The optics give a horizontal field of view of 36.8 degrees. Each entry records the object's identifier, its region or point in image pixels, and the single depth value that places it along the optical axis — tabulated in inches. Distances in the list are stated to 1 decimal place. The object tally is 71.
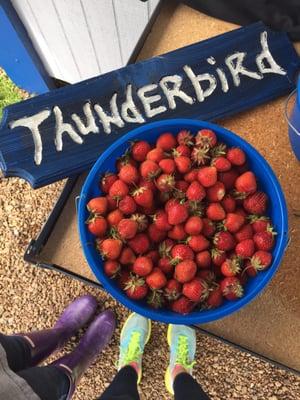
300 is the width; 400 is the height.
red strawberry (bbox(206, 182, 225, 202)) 31.2
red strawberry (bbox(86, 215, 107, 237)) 30.6
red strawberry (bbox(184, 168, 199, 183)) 31.7
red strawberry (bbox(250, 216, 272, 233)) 31.1
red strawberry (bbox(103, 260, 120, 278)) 30.4
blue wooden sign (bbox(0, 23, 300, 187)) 37.4
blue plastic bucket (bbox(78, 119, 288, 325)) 29.9
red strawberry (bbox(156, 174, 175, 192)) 31.0
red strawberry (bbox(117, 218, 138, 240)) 30.1
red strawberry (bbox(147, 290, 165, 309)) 30.8
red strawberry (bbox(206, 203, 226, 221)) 31.1
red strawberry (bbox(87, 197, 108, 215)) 30.9
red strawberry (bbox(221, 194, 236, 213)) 31.8
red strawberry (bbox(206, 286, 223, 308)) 30.5
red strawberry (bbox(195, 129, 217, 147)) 31.8
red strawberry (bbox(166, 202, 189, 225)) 30.2
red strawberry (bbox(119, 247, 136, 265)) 30.8
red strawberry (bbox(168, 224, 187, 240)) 31.0
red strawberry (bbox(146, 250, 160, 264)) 31.4
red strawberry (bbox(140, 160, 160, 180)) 31.4
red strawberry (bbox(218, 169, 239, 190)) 32.0
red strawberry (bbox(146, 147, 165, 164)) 32.0
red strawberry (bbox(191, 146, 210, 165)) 31.8
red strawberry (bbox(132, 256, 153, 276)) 30.3
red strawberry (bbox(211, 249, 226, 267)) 30.9
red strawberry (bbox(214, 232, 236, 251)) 30.8
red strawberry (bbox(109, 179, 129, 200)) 31.3
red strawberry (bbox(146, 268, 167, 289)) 30.2
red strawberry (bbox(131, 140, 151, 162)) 32.6
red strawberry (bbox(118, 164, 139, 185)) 31.7
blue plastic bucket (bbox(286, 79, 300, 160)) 34.7
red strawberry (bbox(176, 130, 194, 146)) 32.7
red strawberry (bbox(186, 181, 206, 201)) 30.9
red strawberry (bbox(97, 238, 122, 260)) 30.1
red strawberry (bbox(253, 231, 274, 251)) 30.4
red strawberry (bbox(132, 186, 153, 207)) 30.9
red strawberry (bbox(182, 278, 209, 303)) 29.8
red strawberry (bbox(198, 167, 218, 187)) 30.9
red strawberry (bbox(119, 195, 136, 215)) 31.0
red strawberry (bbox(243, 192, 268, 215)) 31.5
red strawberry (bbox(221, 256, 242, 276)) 30.3
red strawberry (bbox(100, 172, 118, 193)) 32.2
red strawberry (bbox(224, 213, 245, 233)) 30.9
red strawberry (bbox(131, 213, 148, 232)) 30.9
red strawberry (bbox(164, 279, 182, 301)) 30.5
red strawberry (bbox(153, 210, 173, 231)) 31.0
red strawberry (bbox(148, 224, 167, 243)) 31.5
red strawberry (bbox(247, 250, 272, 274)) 30.0
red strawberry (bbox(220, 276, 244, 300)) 30.0
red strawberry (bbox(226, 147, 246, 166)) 31.9
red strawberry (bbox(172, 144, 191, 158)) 32.1
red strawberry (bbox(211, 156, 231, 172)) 31.5
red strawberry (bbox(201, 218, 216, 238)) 31.4
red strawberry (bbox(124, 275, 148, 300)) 30.3
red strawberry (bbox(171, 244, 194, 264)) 30.3
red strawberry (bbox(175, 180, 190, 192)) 31.7
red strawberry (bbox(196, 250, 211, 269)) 30.7
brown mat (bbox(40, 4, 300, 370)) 38.3
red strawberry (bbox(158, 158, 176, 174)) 31.5
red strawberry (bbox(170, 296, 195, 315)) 30.3
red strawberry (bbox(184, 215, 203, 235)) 30.5
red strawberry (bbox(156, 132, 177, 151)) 32.8
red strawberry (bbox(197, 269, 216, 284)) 31.0
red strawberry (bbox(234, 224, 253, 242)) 31.0
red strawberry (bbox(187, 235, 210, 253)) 30.6
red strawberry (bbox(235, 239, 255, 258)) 30.5
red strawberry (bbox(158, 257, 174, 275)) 31.1
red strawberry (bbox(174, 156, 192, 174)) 31.6
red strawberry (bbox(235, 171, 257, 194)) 31.3
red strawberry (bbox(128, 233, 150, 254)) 31.0
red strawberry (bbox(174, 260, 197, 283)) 29.9
